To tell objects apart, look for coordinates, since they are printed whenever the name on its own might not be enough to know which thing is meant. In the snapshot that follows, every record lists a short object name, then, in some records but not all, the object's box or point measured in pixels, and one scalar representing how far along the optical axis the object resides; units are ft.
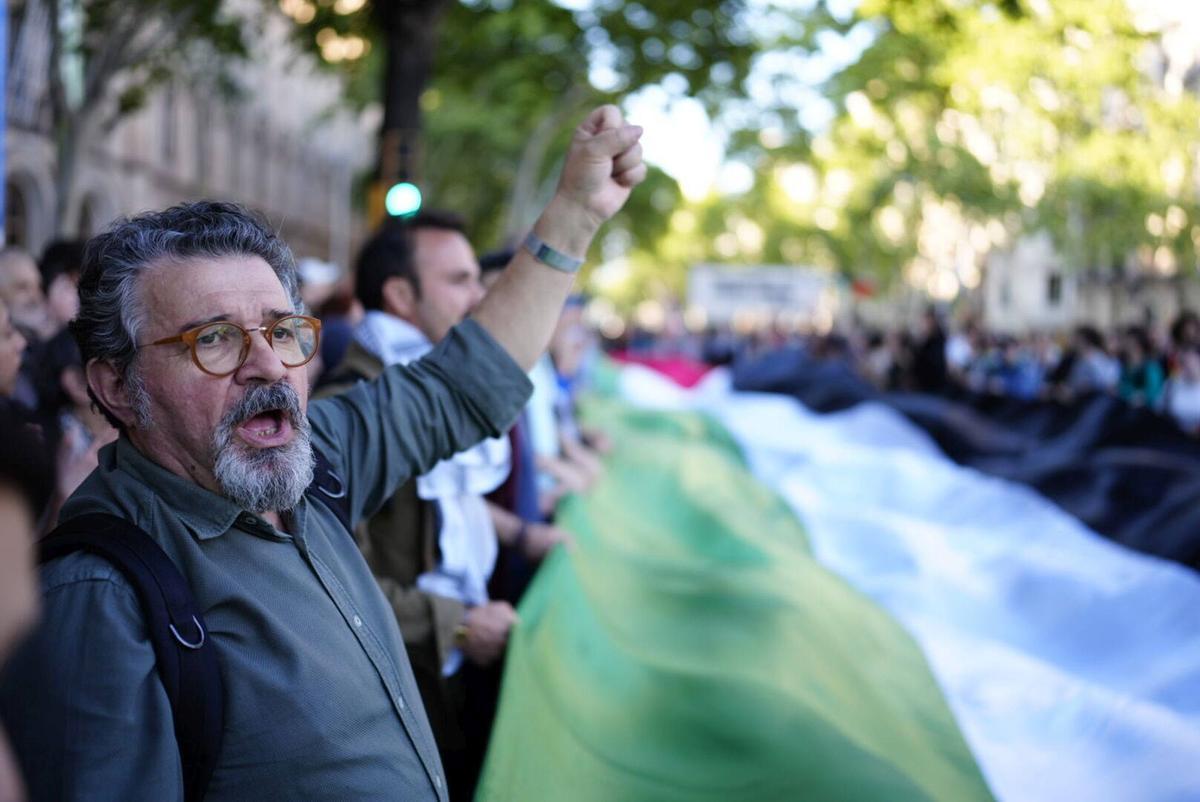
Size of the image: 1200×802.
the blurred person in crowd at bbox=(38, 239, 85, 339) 15.76
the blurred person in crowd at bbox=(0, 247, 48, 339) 14.40
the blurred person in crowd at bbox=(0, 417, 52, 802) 3.84
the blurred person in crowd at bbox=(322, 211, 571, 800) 10.77
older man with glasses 5.69
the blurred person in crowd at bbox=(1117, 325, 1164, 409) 46.14
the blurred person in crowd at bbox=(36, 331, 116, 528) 12.12
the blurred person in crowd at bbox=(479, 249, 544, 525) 14.34
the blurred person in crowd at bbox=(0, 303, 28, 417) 9.52
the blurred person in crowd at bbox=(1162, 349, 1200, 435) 38.17
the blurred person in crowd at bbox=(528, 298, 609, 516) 19.43
